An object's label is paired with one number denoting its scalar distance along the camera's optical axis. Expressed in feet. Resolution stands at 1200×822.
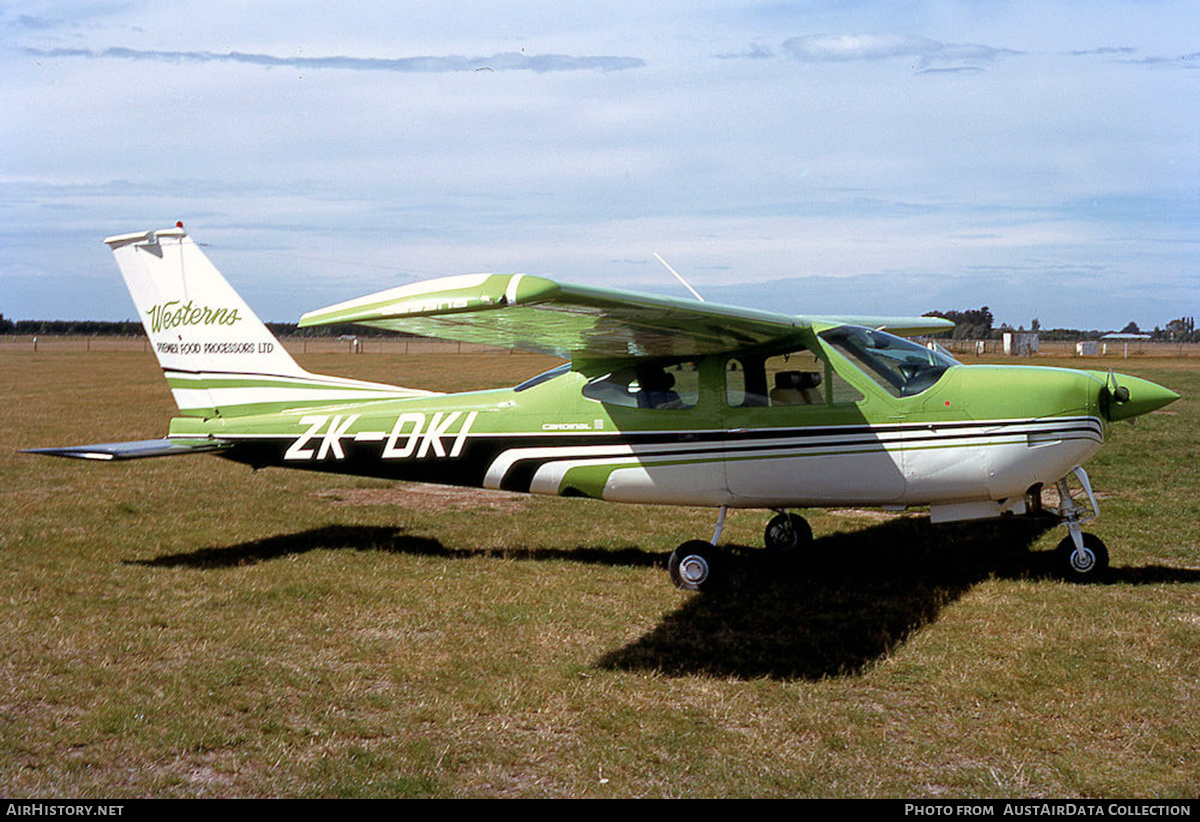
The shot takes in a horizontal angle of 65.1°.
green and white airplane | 24.07
